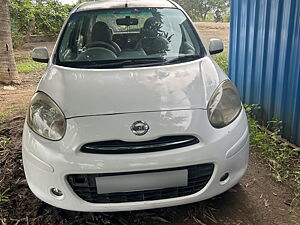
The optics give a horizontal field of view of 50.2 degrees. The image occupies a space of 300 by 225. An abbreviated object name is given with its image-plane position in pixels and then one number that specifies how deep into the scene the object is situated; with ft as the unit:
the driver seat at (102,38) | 10.25
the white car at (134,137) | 6.46
